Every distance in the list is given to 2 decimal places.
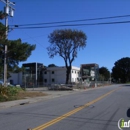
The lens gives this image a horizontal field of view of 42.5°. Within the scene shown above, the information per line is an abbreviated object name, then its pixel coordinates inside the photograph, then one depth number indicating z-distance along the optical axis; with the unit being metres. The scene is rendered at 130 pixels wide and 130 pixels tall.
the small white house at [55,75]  56.84
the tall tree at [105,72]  94.05
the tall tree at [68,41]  43.46
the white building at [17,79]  56.04
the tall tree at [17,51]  18.39
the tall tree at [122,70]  101.07
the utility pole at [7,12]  17.62
